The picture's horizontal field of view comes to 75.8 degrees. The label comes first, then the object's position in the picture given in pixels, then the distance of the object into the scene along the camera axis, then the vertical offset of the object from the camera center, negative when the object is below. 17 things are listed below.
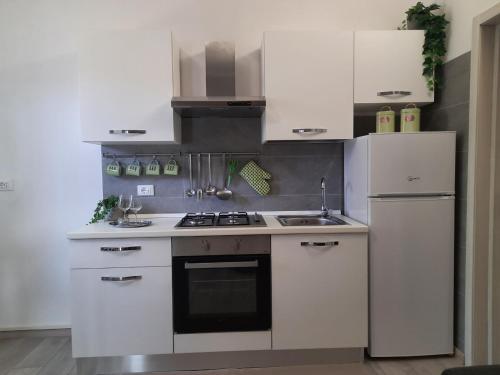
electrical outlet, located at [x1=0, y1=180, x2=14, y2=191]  2.37 -0.07
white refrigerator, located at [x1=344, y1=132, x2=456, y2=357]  1.95 -0.42
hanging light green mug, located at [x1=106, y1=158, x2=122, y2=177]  2.35 +0.04
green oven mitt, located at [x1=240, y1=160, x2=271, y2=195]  2.45 -0.02
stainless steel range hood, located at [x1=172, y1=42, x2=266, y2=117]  2.26 +0.69
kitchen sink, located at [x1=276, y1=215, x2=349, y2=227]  2.29 -0.34
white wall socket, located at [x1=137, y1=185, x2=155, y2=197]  2.44 -0.12
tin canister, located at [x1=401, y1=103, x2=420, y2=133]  2.08 +0.34
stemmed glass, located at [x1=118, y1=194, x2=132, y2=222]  2.26 -0.22
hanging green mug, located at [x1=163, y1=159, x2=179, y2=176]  2.39 +0.04
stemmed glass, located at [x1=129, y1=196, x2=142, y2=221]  2.28 -0.22
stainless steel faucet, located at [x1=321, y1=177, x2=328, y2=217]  2.40 -0.21
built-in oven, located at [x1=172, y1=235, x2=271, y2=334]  1.92 -0.67
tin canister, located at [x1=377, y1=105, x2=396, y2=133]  2.09 +0.33
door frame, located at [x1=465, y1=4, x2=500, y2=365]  1.80 -0.12
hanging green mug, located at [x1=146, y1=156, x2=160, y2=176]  2.38 +0.04
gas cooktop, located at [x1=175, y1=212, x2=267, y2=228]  2.03 -0.31
